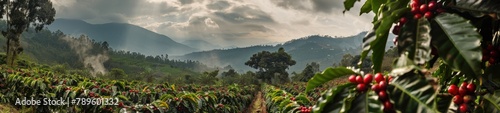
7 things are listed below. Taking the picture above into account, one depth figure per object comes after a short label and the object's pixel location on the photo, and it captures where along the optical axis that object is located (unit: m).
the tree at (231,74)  96.72
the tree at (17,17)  36.16
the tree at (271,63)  91.56
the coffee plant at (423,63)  1.33
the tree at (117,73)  68.41
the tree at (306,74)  81.48
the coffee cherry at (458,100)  1.45
